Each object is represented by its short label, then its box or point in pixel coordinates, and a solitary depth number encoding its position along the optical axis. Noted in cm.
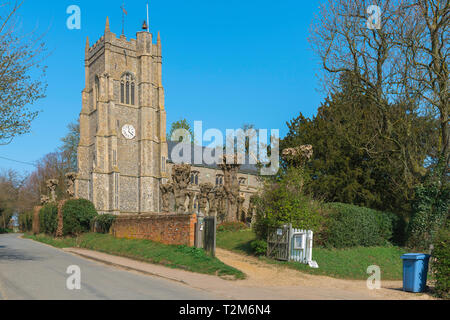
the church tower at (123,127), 5081
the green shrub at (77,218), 2886
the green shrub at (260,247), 1725
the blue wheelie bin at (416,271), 1126
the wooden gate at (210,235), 1558
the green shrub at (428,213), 1938
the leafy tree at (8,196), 6722
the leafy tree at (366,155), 2139
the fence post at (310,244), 1547
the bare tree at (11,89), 1552
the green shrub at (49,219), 3147
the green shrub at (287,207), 1644
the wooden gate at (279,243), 1603
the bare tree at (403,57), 1886
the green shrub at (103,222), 2534
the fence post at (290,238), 1587
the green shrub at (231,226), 2583
